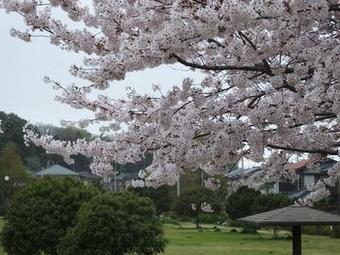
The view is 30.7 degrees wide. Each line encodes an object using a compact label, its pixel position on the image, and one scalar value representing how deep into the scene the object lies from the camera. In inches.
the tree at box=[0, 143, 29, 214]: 1822.1
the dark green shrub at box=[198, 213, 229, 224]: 1731.1
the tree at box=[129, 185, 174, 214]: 1759.2
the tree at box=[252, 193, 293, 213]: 1224.5
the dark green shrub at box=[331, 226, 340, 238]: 1165.0
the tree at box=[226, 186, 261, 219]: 1367.6
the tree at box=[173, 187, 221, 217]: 1523.1
